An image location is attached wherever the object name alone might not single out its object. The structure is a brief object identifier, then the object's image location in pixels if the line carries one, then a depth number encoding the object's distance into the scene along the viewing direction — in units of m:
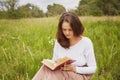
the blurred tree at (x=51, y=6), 38.57
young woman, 2.72
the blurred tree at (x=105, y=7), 24.62
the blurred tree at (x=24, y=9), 24.97
